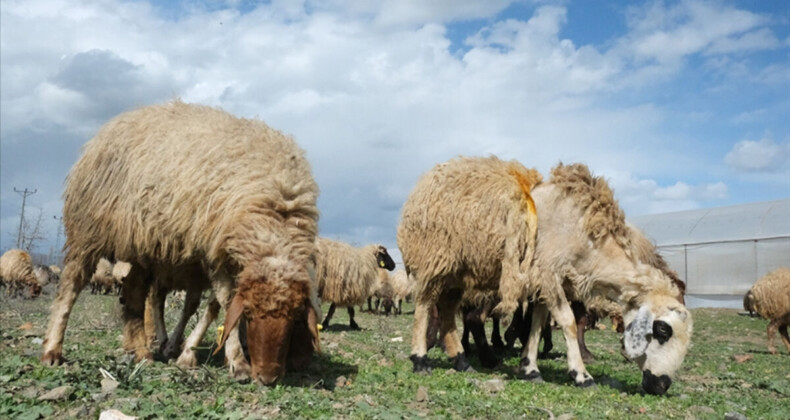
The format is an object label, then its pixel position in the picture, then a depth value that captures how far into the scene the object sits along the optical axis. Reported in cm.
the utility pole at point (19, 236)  2730
